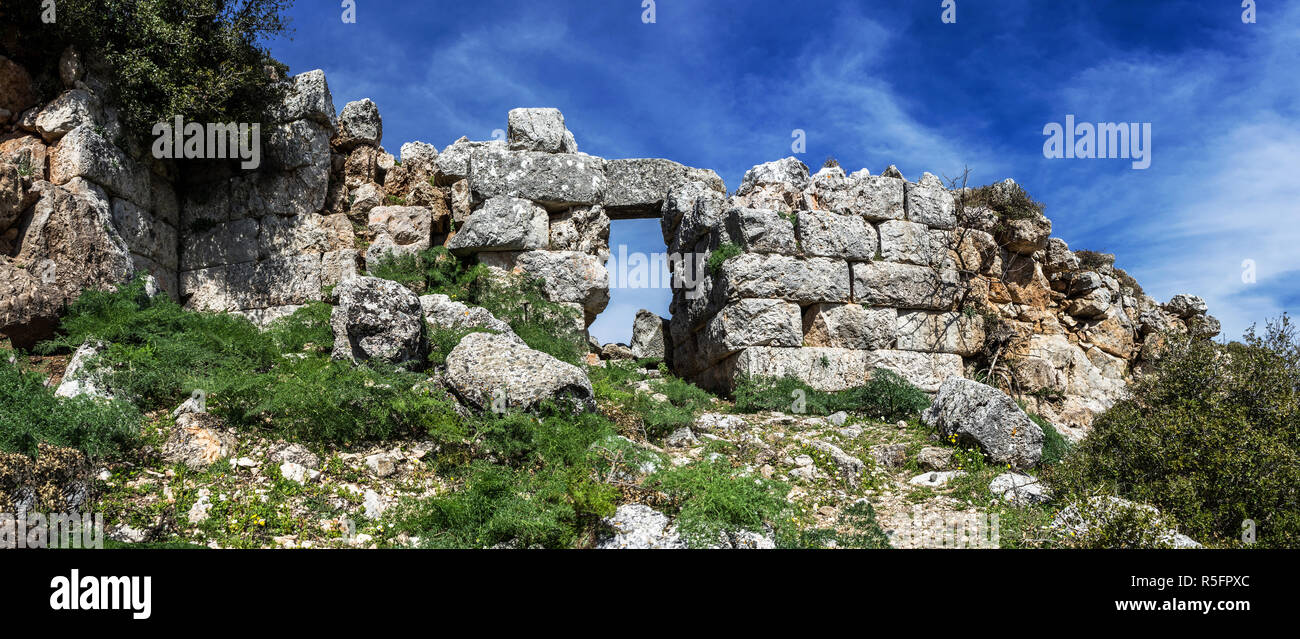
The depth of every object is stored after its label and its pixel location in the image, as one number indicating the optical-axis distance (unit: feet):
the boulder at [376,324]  31.63
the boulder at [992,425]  30.07
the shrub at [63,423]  22.13
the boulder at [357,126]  47.24
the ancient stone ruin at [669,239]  41.60
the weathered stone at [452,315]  35.27
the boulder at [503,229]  44.27
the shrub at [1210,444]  21.98
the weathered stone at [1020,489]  25.89
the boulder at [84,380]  26.31
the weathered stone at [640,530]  21.03
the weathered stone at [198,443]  24.38
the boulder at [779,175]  45.93
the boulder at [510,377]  27.84
